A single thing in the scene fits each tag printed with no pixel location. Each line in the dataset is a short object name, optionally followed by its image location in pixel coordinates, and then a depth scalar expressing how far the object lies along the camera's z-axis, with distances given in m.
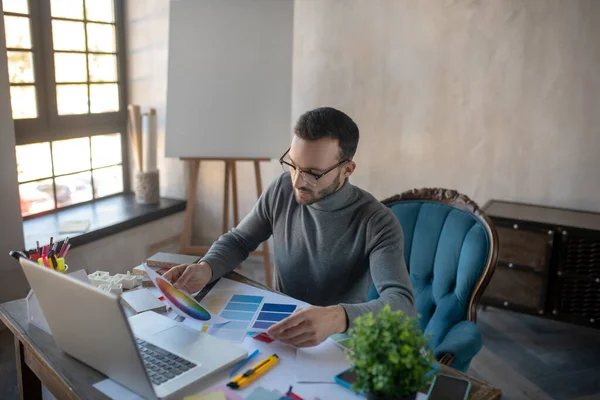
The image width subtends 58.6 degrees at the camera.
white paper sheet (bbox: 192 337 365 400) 1.07
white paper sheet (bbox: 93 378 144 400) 1.04
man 1.52
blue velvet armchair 1.64
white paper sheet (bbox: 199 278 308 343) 1.32
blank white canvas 3.01
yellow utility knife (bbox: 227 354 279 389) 1.09
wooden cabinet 2.61
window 3.02
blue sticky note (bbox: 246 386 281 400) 1.05
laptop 0.97
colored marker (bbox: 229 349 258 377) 1.14
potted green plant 0.86
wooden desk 1.08
